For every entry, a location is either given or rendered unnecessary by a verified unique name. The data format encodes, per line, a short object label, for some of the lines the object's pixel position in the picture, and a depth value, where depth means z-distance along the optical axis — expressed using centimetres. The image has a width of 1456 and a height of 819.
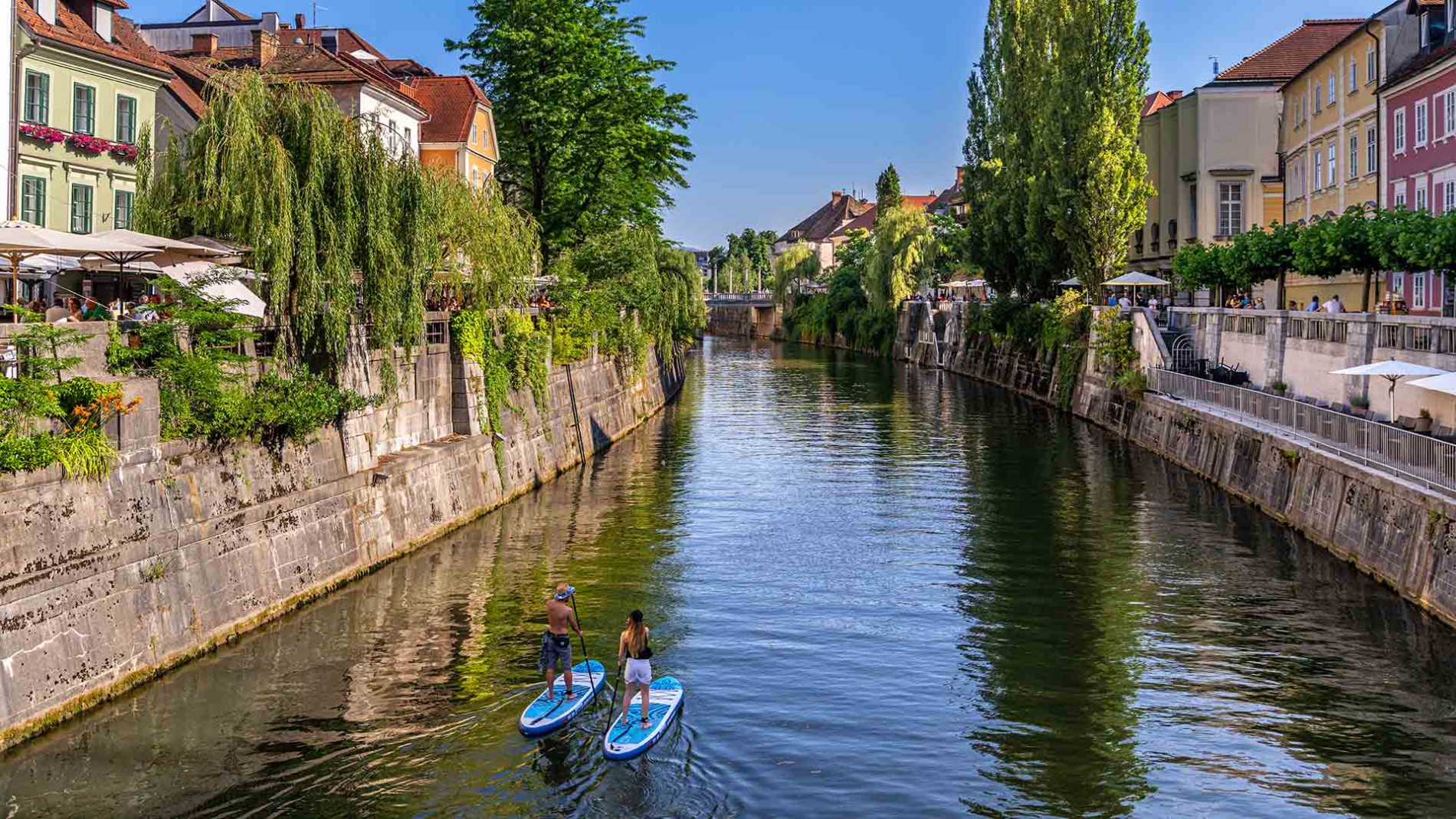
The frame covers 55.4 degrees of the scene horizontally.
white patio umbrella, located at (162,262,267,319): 2319
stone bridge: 15288
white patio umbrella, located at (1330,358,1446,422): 2848
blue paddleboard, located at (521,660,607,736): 1745
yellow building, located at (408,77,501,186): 5703
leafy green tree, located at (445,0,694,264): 5134
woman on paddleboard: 1698
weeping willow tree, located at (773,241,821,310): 14025
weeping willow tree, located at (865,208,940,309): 9812
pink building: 4262
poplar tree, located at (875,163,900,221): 14988
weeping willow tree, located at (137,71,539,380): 2470
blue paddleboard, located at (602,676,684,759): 1658
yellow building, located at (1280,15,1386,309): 4925
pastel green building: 3375
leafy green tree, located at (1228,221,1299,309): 4259
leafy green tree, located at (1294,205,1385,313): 3681
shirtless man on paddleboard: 1814
